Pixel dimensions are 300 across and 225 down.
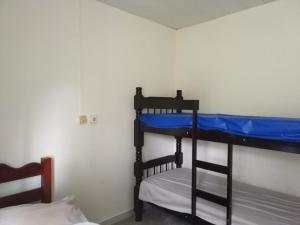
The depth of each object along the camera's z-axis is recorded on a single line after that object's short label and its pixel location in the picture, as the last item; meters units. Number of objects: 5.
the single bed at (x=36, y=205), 1.49
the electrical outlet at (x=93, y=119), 2.44
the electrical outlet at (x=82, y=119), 2.35
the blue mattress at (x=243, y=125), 1.59
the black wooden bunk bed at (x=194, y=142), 1.73
